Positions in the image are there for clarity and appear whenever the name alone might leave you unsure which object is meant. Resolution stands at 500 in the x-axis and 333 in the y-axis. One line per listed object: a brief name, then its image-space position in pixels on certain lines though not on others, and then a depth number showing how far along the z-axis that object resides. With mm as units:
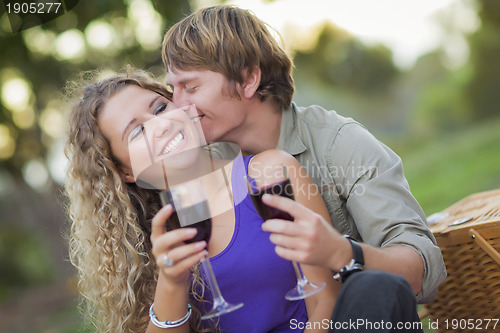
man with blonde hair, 1720
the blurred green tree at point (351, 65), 10391
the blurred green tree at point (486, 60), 9594
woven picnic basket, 2426
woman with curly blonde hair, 2334
